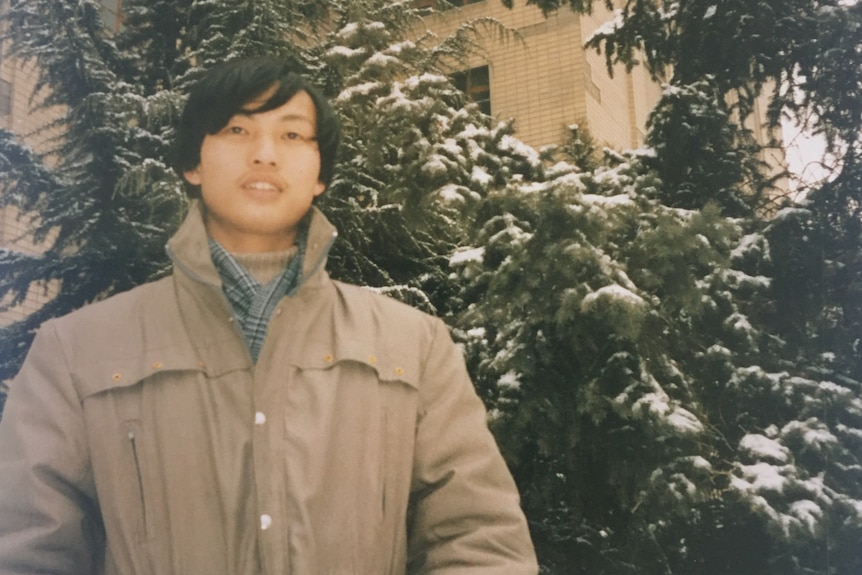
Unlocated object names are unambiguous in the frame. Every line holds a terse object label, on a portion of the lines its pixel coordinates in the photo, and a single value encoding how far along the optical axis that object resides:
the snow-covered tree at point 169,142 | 3.21
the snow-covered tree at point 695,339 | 3.10
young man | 1.65
